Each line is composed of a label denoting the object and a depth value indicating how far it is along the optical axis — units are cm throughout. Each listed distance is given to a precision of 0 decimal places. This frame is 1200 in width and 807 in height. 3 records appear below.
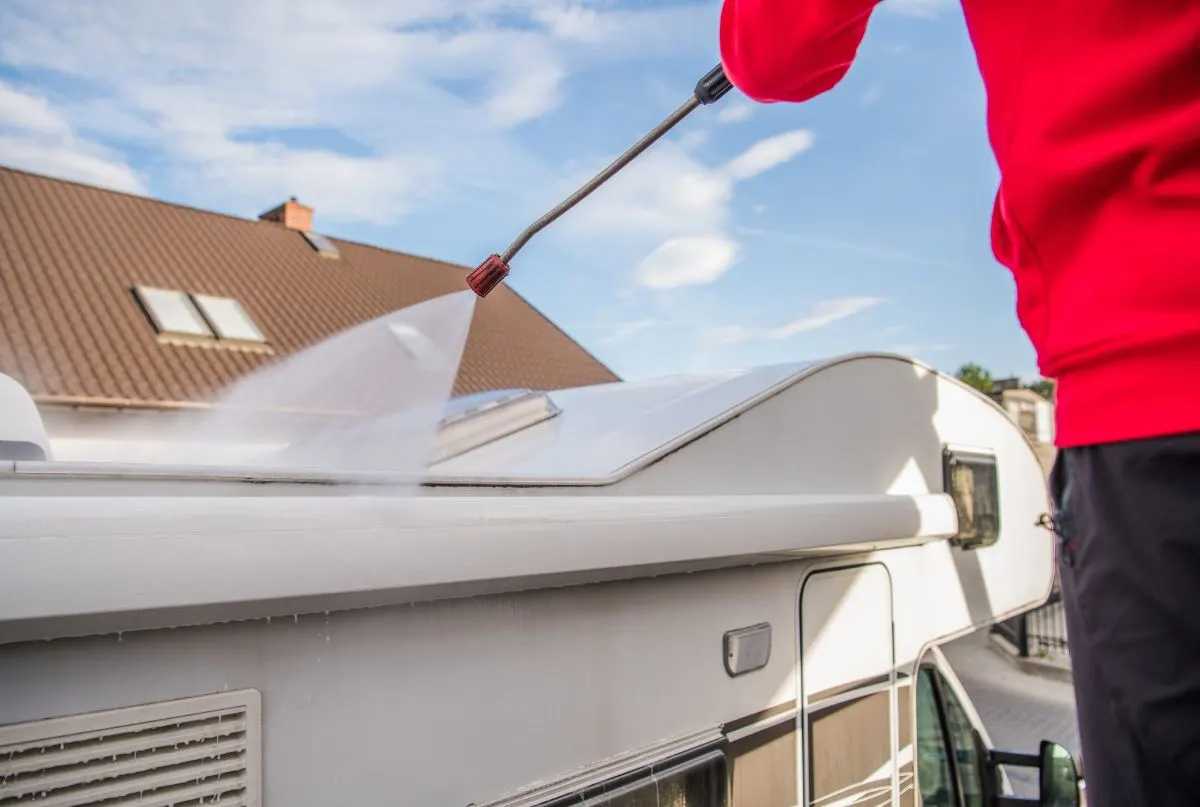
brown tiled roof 980
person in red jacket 105
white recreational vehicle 105
